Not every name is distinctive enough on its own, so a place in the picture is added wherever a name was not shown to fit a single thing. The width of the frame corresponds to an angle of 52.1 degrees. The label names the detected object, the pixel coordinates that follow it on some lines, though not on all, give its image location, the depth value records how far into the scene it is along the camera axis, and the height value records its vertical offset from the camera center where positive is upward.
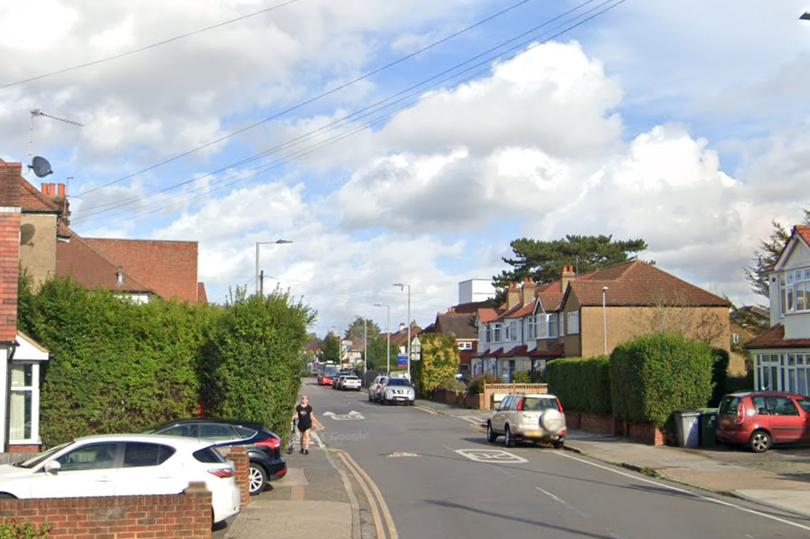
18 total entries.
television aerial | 22.47 +4.81
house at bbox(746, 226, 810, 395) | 28.23 +0.25
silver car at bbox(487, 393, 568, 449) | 25.45 -2.37
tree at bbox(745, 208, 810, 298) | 50.22 +5.77
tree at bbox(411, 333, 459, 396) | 58.34 -1.14
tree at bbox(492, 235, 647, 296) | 79.12 +8.57
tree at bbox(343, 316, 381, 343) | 161.38 +2.81
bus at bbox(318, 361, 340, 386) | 91.75 -3.47
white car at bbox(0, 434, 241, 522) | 11.31 -1.77
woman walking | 23.69 -2.19
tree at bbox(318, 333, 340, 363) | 126.09 -1.00
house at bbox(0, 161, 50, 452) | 17.36 -0.26
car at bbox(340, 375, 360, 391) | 74.94 -3.61
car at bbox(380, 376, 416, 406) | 52.03 -3.07
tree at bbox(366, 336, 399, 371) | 89.25 -1.33
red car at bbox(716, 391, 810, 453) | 23.45 -2.21
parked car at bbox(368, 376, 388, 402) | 54.18 -3.05
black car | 15.71 -1.85
